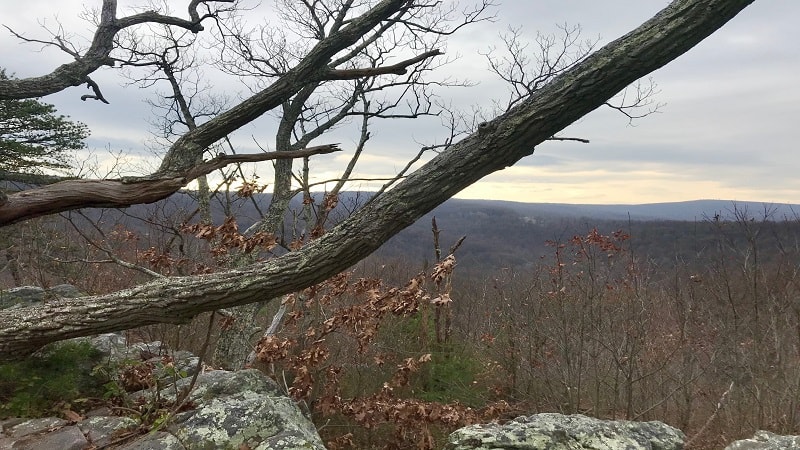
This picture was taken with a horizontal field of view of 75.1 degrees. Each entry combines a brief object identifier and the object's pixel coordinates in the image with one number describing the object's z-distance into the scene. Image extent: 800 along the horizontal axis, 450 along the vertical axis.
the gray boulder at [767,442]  3.60
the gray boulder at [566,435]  3.62
